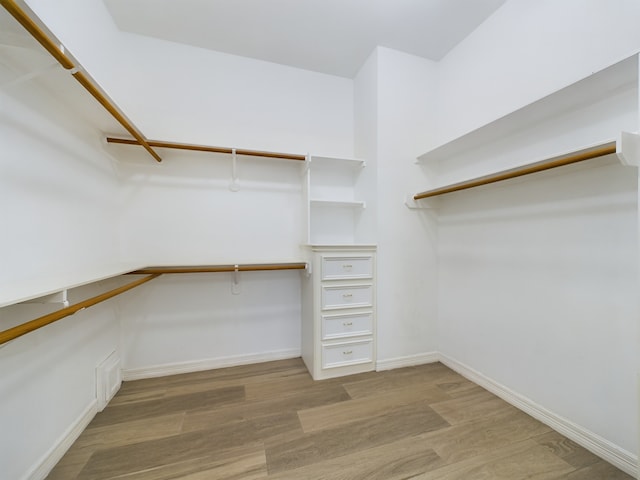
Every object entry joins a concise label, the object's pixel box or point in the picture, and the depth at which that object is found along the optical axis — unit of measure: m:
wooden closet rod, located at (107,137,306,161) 1.74
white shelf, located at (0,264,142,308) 0.76
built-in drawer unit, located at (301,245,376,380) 1.95
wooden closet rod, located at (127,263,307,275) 1.70
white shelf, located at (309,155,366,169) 2.18
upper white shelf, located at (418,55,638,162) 1.09
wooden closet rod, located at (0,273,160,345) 0.69
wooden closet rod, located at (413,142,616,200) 1.06
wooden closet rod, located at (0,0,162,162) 0.69
